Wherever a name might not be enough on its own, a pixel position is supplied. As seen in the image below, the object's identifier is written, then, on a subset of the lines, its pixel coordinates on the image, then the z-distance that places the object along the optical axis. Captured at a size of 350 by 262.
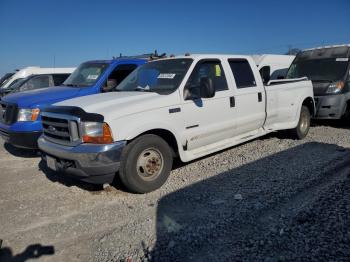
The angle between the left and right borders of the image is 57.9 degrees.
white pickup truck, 4.07
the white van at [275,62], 14.43
